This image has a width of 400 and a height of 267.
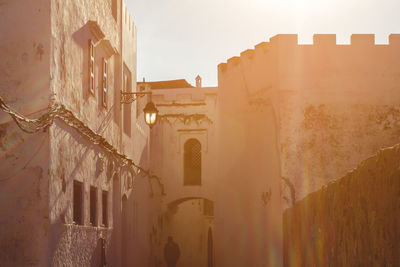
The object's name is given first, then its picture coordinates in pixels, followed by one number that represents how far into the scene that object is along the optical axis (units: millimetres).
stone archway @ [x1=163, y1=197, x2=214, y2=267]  29359
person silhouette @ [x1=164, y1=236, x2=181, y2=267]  22359
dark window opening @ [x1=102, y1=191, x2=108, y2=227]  14276
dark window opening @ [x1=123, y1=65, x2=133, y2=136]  17922
